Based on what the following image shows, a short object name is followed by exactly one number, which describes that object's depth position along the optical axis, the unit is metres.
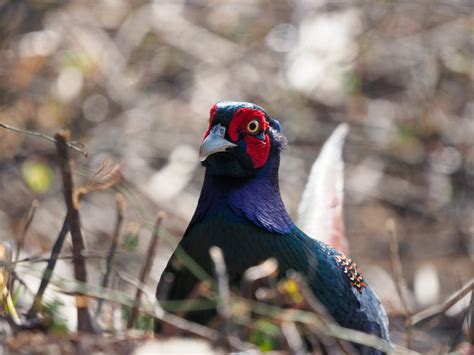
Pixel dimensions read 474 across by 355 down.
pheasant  5.88
